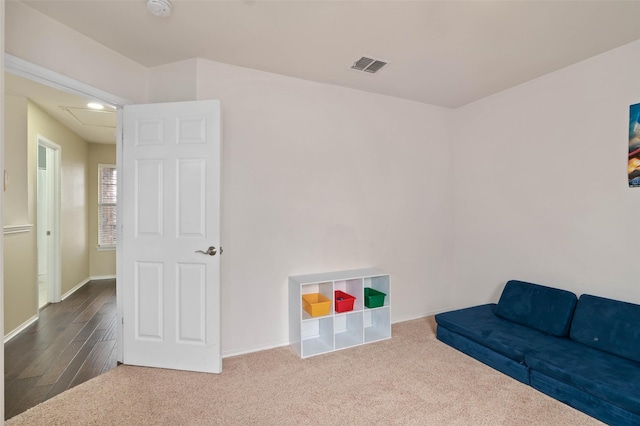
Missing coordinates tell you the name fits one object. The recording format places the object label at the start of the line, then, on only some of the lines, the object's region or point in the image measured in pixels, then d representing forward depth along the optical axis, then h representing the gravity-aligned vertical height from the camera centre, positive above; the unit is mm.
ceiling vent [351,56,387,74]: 2717 +1274
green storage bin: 3143 -913
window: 5887 +32
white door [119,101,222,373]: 2516 -231
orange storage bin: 2853 -897
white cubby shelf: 2881 -1082
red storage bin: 2996 -906
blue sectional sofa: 1919 -1027
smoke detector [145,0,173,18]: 1927 +1242
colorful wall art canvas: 2426 +497
